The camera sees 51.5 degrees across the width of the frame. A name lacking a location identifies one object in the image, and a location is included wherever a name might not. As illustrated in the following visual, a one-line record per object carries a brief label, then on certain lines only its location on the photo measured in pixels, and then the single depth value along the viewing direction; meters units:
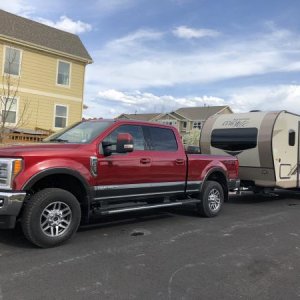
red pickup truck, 4.26
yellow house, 15.55
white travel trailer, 8.20
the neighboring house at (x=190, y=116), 52.29
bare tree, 15.22
